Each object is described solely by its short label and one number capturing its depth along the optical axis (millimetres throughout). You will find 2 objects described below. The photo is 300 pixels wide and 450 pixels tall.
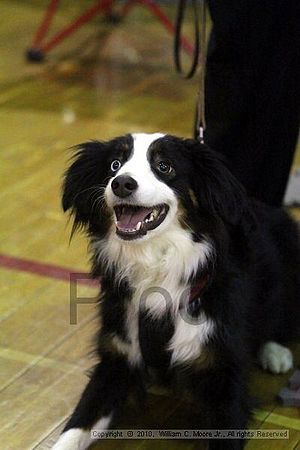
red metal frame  3540
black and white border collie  1539
